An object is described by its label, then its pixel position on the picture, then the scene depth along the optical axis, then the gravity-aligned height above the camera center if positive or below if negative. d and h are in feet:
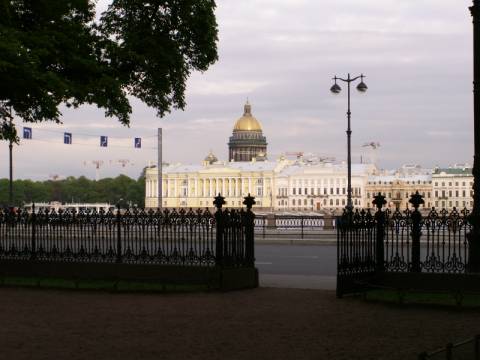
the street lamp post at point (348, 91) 125.49 +15.38
